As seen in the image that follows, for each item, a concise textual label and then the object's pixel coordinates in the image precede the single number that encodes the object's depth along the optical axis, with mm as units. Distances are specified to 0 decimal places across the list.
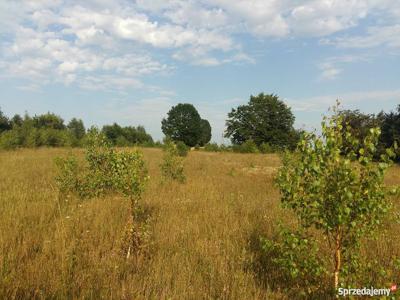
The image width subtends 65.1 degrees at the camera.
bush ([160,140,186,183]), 12086
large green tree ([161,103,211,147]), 57031
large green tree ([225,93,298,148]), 45469
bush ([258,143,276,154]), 37481
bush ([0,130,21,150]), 25562
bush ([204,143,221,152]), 40031
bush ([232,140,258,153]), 35862
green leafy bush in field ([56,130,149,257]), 5941
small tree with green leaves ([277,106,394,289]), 2807
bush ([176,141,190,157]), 25453
